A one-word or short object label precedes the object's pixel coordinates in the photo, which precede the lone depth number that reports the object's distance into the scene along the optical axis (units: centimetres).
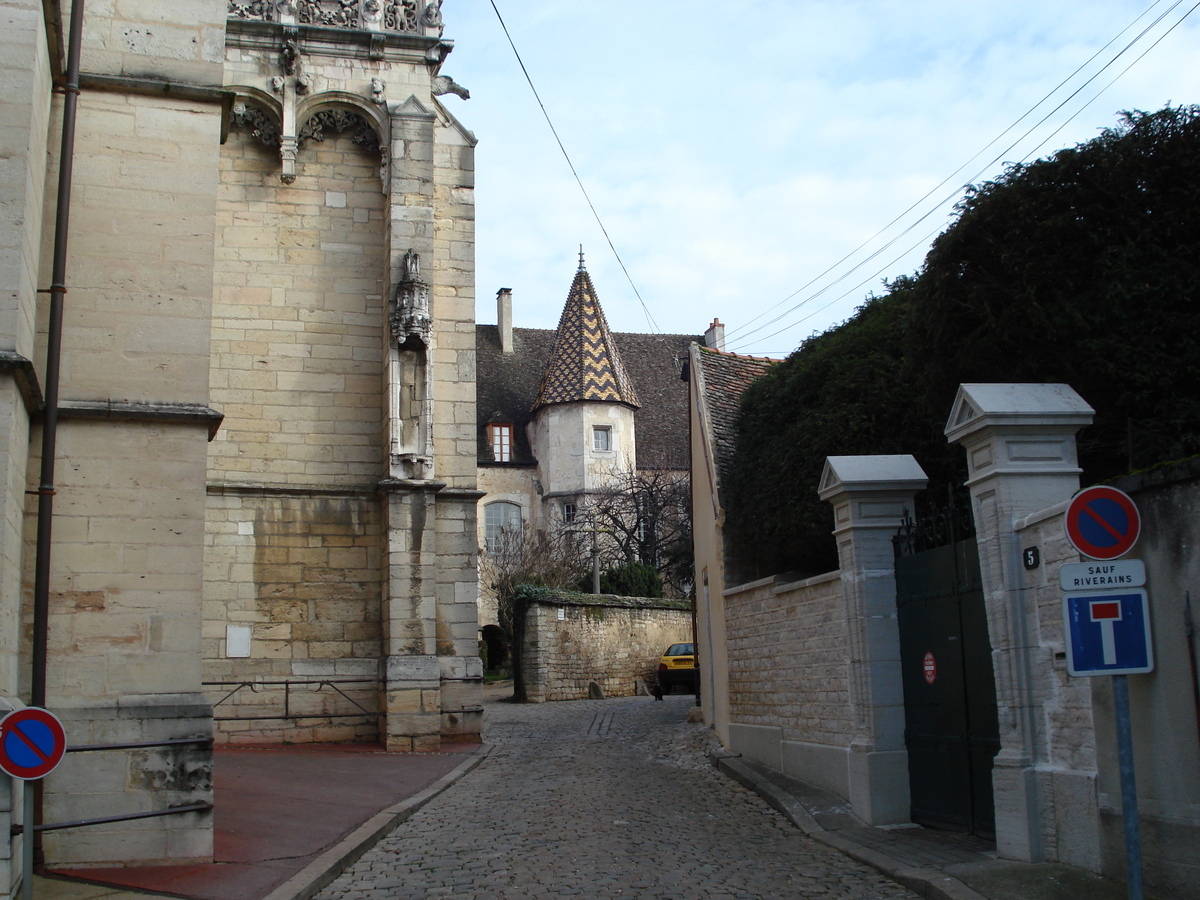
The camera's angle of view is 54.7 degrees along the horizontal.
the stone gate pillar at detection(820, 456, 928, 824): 887
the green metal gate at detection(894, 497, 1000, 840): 763
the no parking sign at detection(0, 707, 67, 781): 533
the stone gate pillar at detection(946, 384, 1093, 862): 673
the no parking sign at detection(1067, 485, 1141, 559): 492
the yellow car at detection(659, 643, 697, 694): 2625
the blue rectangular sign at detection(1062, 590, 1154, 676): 493
